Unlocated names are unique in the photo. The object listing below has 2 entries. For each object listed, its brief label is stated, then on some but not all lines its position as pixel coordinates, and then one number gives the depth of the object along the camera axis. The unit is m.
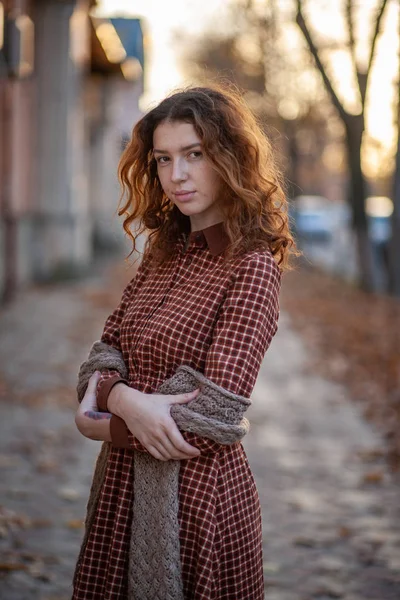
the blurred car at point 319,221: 45.28
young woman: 2.55
